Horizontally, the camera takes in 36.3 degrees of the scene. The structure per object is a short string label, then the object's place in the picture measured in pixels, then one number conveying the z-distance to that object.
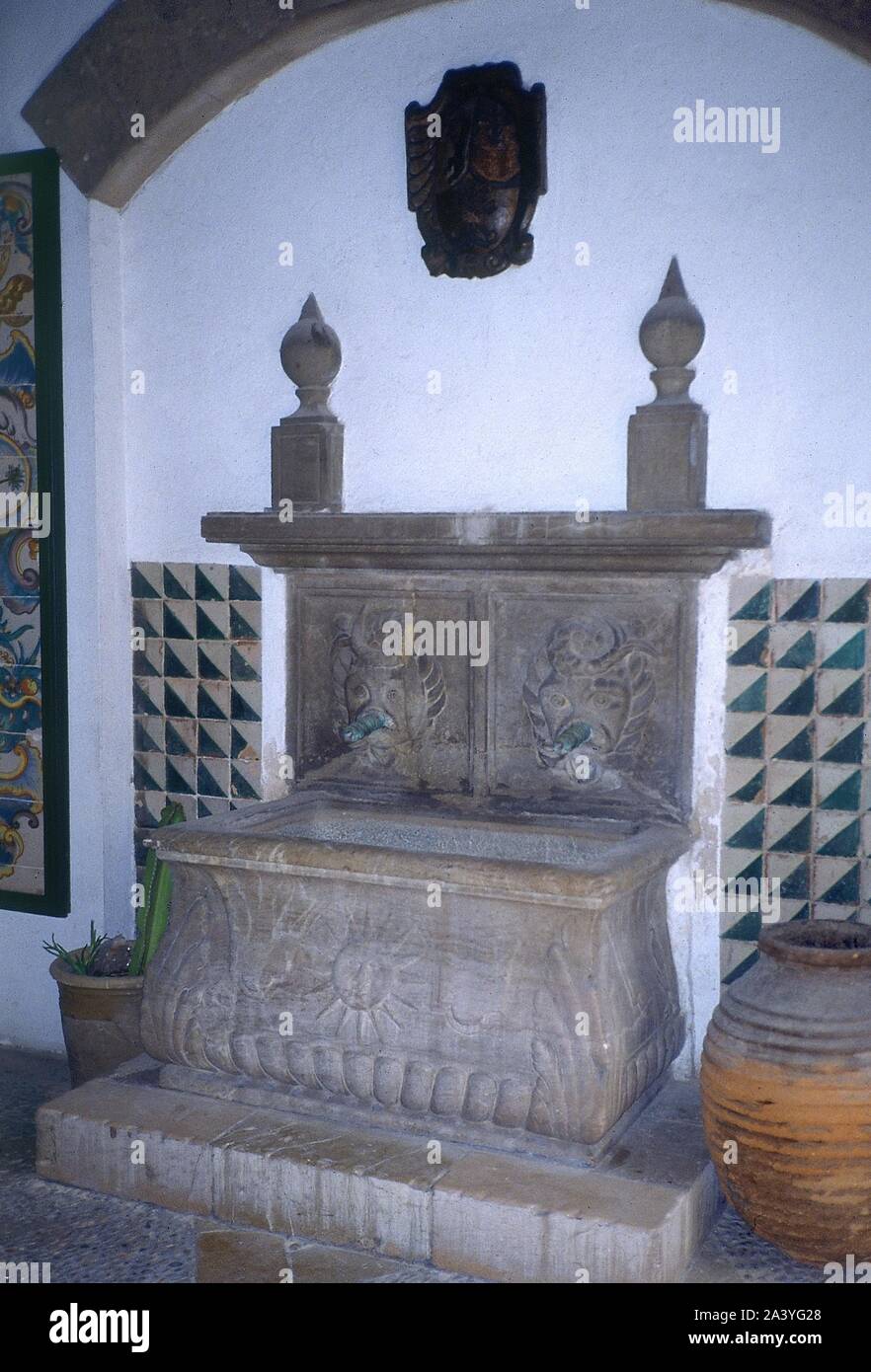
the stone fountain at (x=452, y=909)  2.70
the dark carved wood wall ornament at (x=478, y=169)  3.31
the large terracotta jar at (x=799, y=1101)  2.54
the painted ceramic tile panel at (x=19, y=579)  3.86
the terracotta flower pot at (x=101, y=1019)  3.48
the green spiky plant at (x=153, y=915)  3.44
